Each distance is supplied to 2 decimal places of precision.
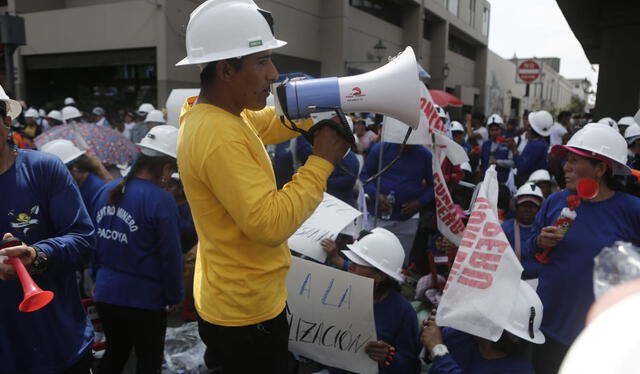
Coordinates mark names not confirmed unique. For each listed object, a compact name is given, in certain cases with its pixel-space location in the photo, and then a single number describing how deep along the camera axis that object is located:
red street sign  16.83
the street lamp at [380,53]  19.82
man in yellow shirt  1.59
